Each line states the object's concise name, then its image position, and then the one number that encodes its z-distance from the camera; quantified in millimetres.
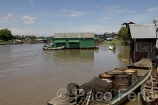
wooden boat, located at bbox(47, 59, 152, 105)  7570
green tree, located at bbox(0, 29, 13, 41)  106312
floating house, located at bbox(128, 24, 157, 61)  19578
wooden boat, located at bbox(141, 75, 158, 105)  7898
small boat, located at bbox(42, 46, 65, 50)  46344
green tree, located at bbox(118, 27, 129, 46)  53400
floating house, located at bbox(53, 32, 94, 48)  47419
